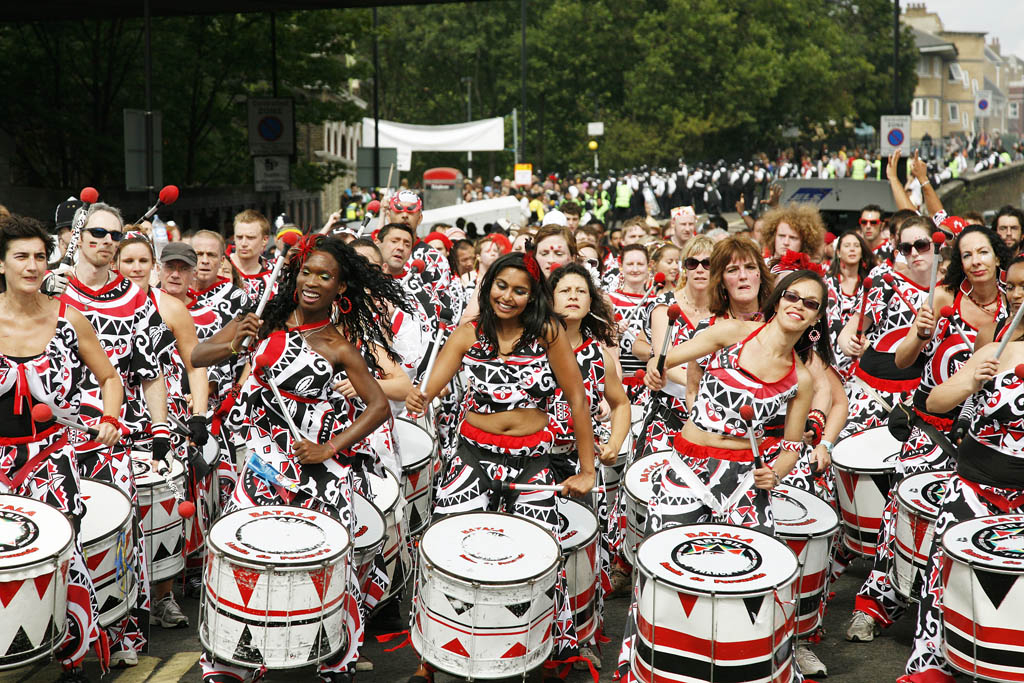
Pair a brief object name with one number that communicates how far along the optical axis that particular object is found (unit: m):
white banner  40.81
